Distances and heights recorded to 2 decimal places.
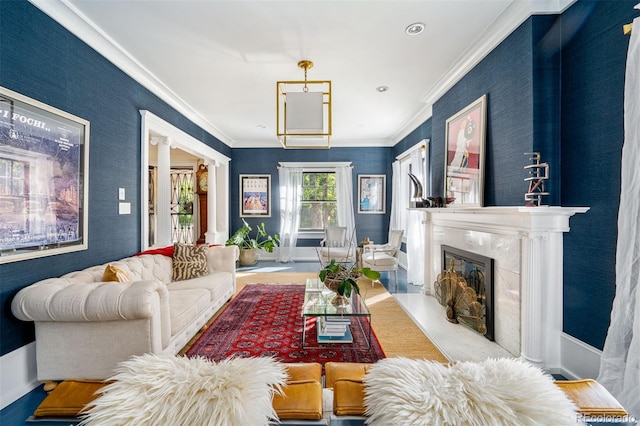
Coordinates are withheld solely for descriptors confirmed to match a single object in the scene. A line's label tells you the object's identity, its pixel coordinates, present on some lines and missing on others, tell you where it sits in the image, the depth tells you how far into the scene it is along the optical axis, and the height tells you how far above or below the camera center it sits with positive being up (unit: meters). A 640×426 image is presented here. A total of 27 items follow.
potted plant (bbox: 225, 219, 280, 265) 6.53 -0.73
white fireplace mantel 2.20 -0.55
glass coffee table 2.61 -1.08
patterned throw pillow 3.54 -0.64
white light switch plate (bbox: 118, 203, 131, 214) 3.18 +0.02
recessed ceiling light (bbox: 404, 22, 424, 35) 2.58 +1.61
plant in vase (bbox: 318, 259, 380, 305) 2.58 -0.63
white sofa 1.92 -0.76
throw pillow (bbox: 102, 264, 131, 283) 2.31 -0.52
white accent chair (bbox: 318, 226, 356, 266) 5.70 -0.78
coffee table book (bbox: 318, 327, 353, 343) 2.76 -1.21
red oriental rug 2.59 -1.27
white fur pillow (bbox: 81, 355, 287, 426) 0.63 -0.42
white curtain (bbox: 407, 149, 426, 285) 4.82 -0.55
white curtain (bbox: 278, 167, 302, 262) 6.94 +0.10
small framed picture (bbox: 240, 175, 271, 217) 7.08 +0.32
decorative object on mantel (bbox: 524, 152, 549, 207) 2.21 +0.23
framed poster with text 1.98 +0.23
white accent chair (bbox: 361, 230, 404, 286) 4.83 -0.78
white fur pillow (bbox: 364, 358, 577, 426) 0.64 -0.43
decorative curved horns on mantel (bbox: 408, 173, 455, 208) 3.74 +0.12
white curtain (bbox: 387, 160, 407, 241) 6.11 +0.15
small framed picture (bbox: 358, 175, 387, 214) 7.03 +0.37
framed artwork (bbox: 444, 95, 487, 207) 2.93 +0.59
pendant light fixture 3.19 +1.06
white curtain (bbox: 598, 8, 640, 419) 1.61 -0.36
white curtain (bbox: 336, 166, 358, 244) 6.90 +0.29
